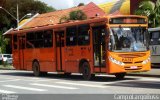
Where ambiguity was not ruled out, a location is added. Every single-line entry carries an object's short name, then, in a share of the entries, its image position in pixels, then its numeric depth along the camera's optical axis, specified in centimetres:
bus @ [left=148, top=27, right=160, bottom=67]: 3253
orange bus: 2159
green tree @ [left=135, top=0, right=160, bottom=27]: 3843
